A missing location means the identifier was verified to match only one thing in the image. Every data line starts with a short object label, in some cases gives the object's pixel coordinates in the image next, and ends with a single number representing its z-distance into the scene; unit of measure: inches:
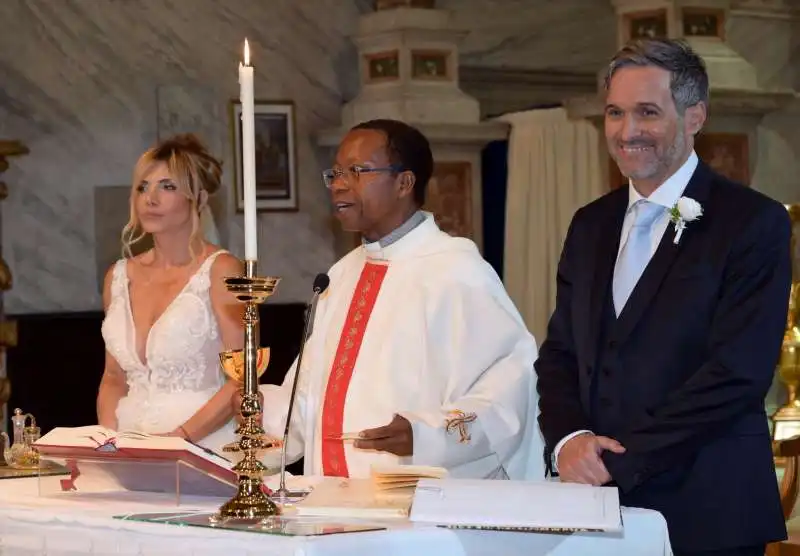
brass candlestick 128.5
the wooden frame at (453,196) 366.6
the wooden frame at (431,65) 367.6
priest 162.6
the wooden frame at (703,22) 348.5
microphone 133.4
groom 130.6
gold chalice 131.7
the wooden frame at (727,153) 346.9
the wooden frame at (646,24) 350.3
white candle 122.3
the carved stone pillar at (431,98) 364.2
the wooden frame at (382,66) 369.7
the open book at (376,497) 129.7
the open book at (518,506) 118.8
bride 207.5
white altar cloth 120.2
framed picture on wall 368.8
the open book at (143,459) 140.1
